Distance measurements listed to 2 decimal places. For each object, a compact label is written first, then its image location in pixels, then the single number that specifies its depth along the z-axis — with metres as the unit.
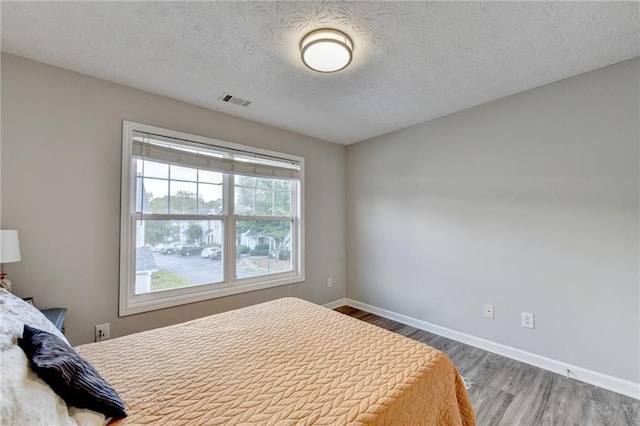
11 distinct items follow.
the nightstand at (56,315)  1.70
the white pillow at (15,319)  0.93
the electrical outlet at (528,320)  2.38
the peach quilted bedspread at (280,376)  0.99
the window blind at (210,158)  2.45
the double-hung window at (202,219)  2.41
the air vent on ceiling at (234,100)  2.55
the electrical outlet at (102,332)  2.18
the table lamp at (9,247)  1.59
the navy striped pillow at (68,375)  0.84
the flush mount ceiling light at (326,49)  1.68
